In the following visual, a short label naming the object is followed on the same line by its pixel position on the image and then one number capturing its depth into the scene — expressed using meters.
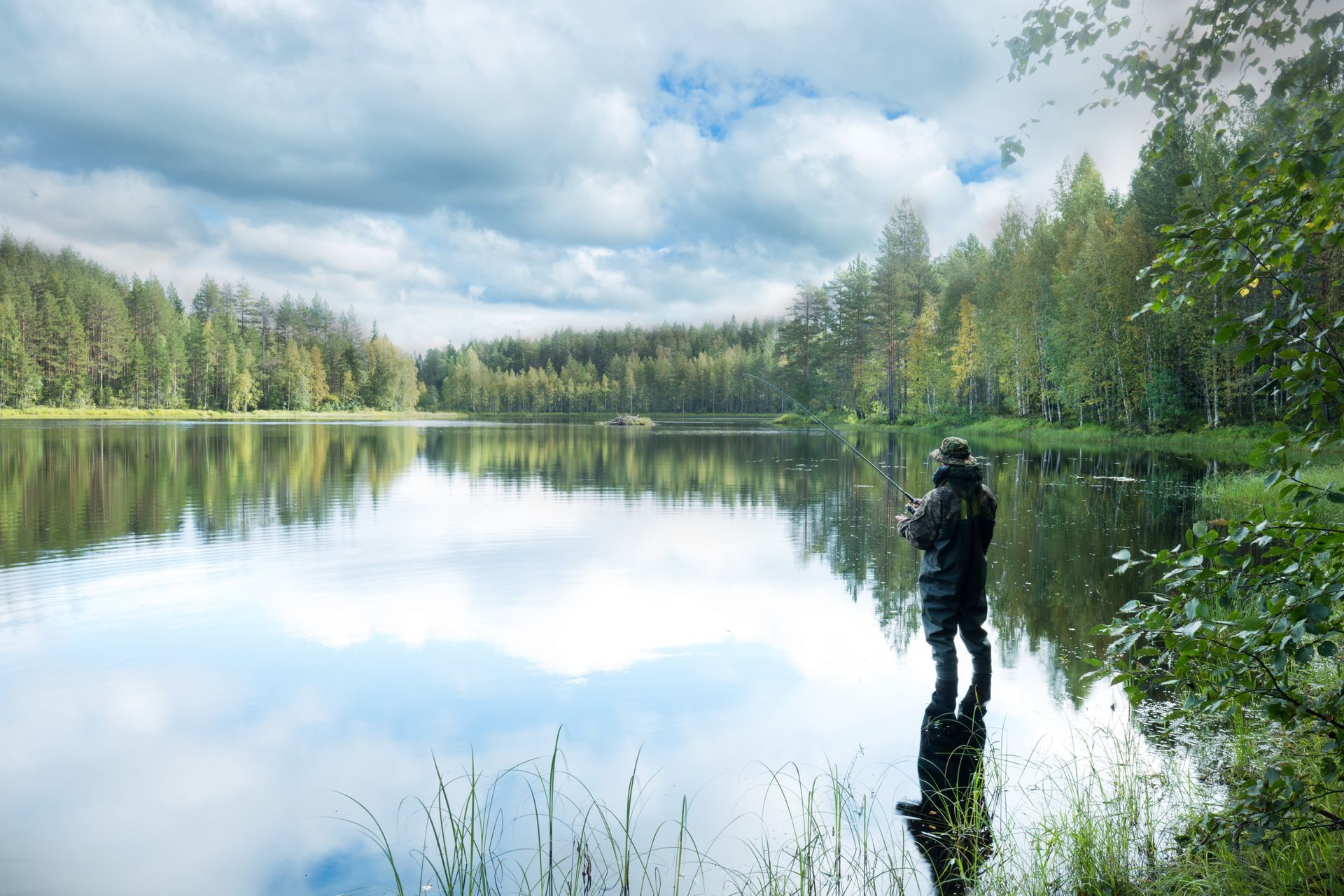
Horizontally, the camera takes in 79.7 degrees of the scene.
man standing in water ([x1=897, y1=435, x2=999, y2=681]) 6.63
